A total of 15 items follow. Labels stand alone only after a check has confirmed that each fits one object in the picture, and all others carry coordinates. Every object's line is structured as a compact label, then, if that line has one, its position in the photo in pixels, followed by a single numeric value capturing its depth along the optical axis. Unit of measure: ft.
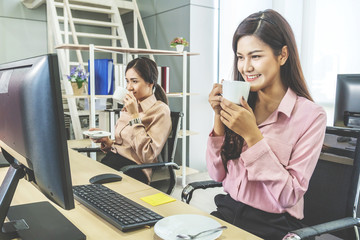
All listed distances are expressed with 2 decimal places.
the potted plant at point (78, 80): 10.27
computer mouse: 4.72
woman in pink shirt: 3.80
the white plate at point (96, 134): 6.73
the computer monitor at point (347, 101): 6.54
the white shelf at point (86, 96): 9.76
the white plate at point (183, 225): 2.97
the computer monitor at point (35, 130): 2.36
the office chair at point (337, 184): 4.13
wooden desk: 3.14
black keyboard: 3.28
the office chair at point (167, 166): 6.98
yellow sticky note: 3.95
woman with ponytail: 6.89
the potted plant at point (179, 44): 12.05
